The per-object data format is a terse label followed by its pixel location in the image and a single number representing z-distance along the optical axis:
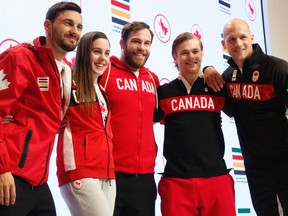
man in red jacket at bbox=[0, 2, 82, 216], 1.60
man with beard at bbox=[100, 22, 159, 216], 2.11
